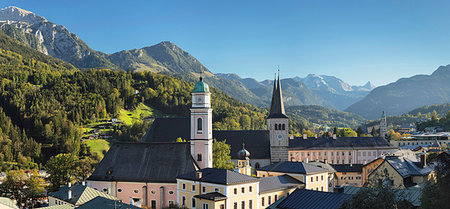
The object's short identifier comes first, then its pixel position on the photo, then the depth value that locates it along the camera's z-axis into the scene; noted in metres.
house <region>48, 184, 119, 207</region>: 53.41
